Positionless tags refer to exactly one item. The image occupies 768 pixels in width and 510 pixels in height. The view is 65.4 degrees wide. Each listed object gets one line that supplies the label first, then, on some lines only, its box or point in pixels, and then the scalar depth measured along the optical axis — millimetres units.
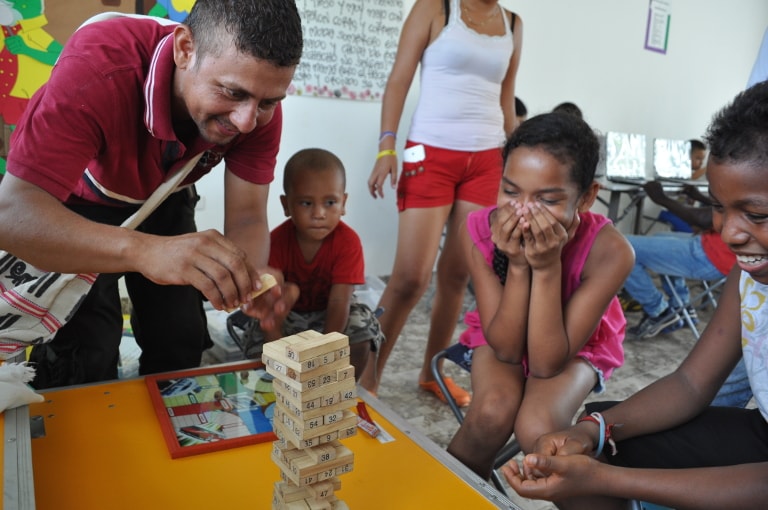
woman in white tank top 2209
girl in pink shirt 1386
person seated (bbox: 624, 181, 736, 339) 3096
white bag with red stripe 1312
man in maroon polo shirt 1016
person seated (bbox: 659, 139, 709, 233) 4918
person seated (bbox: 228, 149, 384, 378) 2016
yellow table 984
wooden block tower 847
